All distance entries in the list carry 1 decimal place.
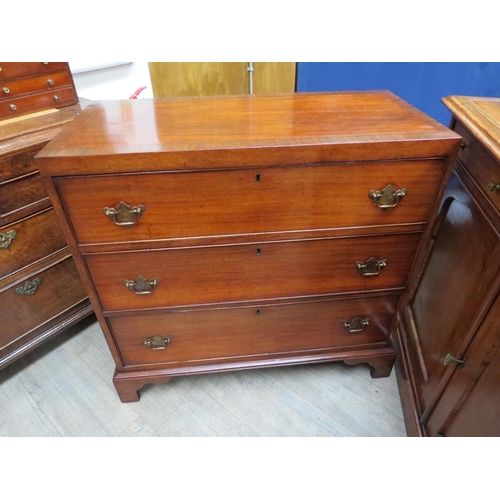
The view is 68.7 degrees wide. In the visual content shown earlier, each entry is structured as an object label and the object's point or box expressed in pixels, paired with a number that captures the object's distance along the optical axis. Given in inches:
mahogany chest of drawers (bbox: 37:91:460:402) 30.3
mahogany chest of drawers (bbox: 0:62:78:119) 43.3
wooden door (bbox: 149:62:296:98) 84.9
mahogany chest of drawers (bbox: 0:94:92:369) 41.0
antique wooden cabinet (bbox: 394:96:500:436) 29.4
